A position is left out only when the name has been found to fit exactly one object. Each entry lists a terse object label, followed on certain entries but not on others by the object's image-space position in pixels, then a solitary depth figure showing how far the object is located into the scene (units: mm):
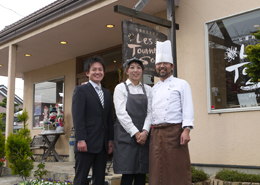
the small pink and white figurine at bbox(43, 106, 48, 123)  9802
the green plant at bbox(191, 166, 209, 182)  4207
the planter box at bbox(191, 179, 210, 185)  4049
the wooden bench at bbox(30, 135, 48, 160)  9854
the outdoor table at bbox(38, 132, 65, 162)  8594
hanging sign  4047
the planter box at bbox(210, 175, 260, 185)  3799
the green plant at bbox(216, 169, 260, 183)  3904
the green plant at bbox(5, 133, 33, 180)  5699
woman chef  2986
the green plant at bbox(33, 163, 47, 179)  5462
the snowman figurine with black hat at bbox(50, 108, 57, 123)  9000
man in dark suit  3055
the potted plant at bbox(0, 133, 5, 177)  6898
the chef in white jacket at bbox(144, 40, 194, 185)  2842
